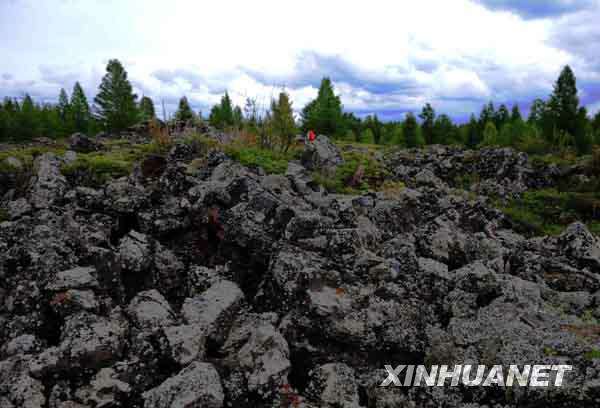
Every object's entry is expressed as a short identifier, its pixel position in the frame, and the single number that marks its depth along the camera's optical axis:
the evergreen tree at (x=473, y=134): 53.90
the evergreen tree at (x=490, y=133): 43.63
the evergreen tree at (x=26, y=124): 48.45
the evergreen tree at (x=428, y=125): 56.78
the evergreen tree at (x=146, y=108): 49.96
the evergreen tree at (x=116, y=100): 47.12
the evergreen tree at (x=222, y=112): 56.41
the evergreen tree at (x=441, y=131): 56.56
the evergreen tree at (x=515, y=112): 60.33
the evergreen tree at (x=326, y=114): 47.34
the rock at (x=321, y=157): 11.53
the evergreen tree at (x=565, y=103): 40.94
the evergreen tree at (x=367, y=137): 58.73
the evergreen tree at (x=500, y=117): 59.21
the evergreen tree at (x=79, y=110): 55.69
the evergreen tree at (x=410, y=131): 53.88
